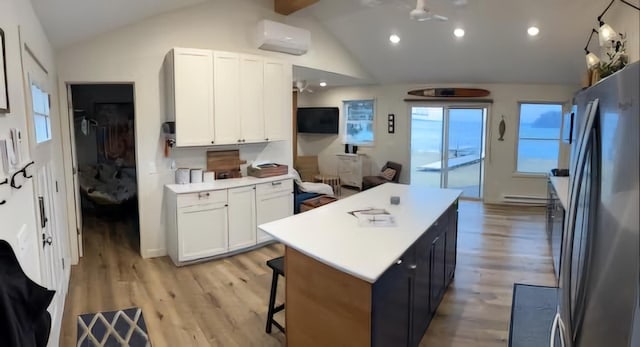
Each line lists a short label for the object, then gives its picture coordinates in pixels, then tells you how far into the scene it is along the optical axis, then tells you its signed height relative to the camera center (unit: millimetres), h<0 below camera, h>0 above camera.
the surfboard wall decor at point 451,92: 7584 +828
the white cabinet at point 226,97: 4316 +450
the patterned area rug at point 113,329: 2881 -1456
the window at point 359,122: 8938 +307
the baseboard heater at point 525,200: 7473 -1200
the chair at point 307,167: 9398 -734
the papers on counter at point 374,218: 2727 -578
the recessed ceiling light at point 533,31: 5434 +1418
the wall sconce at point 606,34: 3668 +924
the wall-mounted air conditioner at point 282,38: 5027 +1259
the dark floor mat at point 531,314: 2570 -1341
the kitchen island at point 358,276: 2049 -791
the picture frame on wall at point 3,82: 1573 +215
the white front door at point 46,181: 2346 -324
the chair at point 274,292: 2801 -1124
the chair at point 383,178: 8102 -867
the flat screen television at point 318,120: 9315 +370
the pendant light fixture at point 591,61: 4008 +748
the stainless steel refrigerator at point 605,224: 750 -198
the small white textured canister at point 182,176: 4590 -458
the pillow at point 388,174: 8297 -792
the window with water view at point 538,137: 7434 -30
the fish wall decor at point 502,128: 7562 +138
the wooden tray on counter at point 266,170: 5070 -437
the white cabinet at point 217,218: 4293 -937
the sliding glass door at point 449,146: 7961 -219
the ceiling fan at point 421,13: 3902 +1187
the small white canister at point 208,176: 4793 -483
